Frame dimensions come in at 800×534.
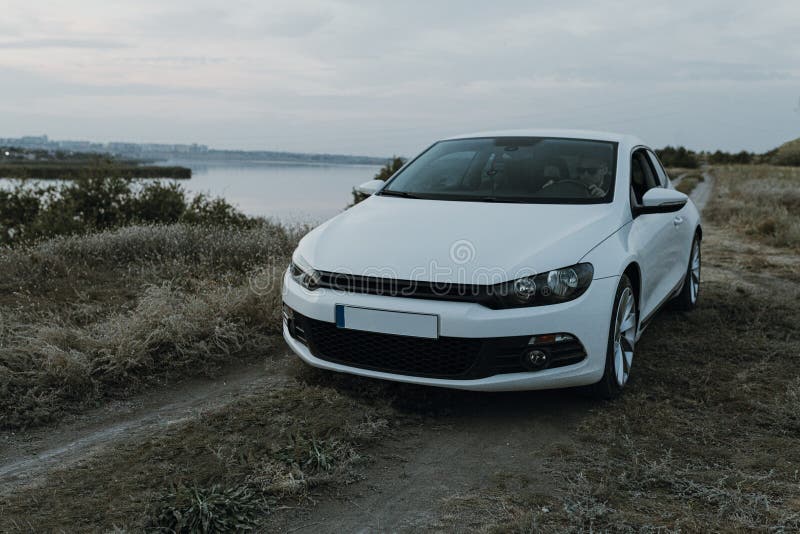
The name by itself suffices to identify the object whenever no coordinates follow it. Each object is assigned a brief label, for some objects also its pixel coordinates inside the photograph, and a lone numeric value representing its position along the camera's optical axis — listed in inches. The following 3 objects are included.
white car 133.1
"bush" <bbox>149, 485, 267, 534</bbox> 102.2
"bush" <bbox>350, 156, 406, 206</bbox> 440.8
